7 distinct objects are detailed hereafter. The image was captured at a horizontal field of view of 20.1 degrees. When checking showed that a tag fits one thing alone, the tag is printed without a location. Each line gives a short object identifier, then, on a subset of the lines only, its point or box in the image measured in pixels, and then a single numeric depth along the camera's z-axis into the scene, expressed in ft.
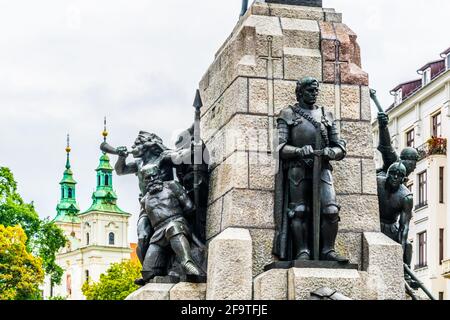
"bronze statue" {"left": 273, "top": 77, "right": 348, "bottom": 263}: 47.83
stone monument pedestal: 47.47
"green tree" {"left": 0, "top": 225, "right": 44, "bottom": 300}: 174.50
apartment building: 168.55
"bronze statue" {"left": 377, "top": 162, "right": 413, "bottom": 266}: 54.19
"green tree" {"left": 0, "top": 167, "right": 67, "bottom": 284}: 190.70
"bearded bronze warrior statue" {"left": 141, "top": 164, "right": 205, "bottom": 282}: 51.62
